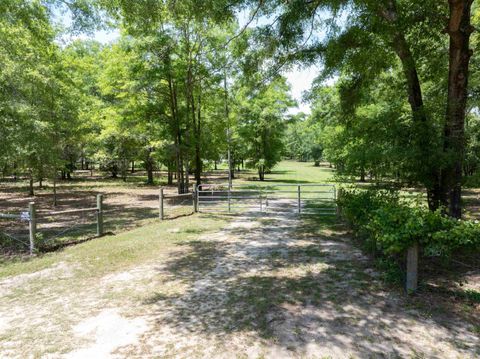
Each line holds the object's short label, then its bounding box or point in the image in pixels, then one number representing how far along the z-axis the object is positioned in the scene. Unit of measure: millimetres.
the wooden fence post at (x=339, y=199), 10936
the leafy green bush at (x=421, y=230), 4453
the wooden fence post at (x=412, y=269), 4812
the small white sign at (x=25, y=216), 7564
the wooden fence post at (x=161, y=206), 11844
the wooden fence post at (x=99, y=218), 9156
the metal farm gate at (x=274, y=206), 13297
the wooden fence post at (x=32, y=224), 7518
